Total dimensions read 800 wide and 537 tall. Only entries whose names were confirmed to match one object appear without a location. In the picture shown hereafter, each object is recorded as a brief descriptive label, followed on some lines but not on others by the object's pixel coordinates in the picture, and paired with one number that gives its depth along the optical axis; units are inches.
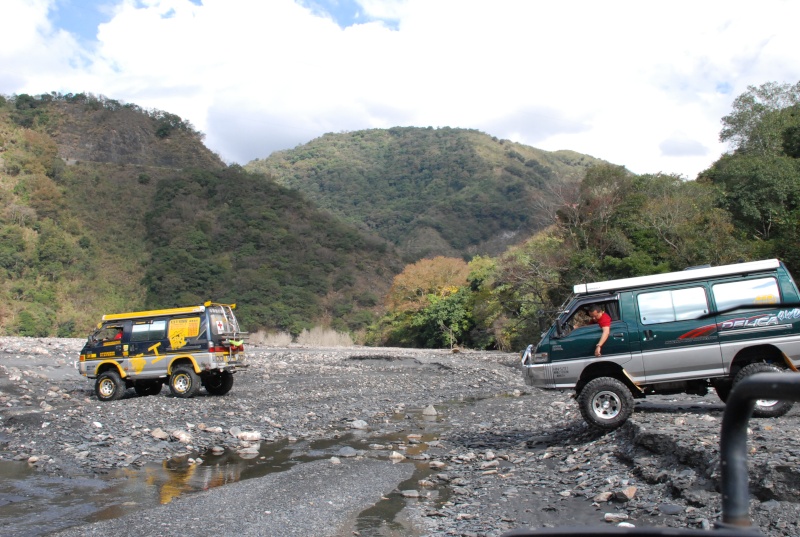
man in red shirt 402.6
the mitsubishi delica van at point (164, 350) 679.1
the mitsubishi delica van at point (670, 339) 383.2
